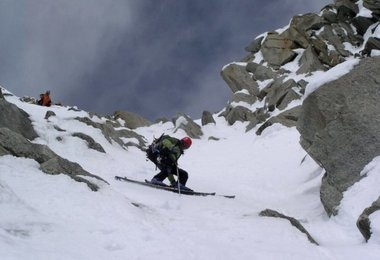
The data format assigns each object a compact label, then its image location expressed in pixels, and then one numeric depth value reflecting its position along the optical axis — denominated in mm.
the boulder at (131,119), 45006
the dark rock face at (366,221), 9617
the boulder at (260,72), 53619
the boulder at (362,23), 58406
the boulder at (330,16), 61781
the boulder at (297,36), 57125
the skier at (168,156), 16281
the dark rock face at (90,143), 21000
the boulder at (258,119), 39844
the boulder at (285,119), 35000
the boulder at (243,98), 50103
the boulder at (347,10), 61812
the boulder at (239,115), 45328
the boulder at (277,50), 55656
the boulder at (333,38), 55781
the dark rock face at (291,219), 10052
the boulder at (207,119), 45206
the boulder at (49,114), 24419
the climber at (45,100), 34156
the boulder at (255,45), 62662
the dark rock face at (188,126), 40000
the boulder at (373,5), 57375
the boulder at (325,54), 52219
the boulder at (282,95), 41562
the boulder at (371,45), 48688
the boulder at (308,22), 60347
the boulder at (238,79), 52844
